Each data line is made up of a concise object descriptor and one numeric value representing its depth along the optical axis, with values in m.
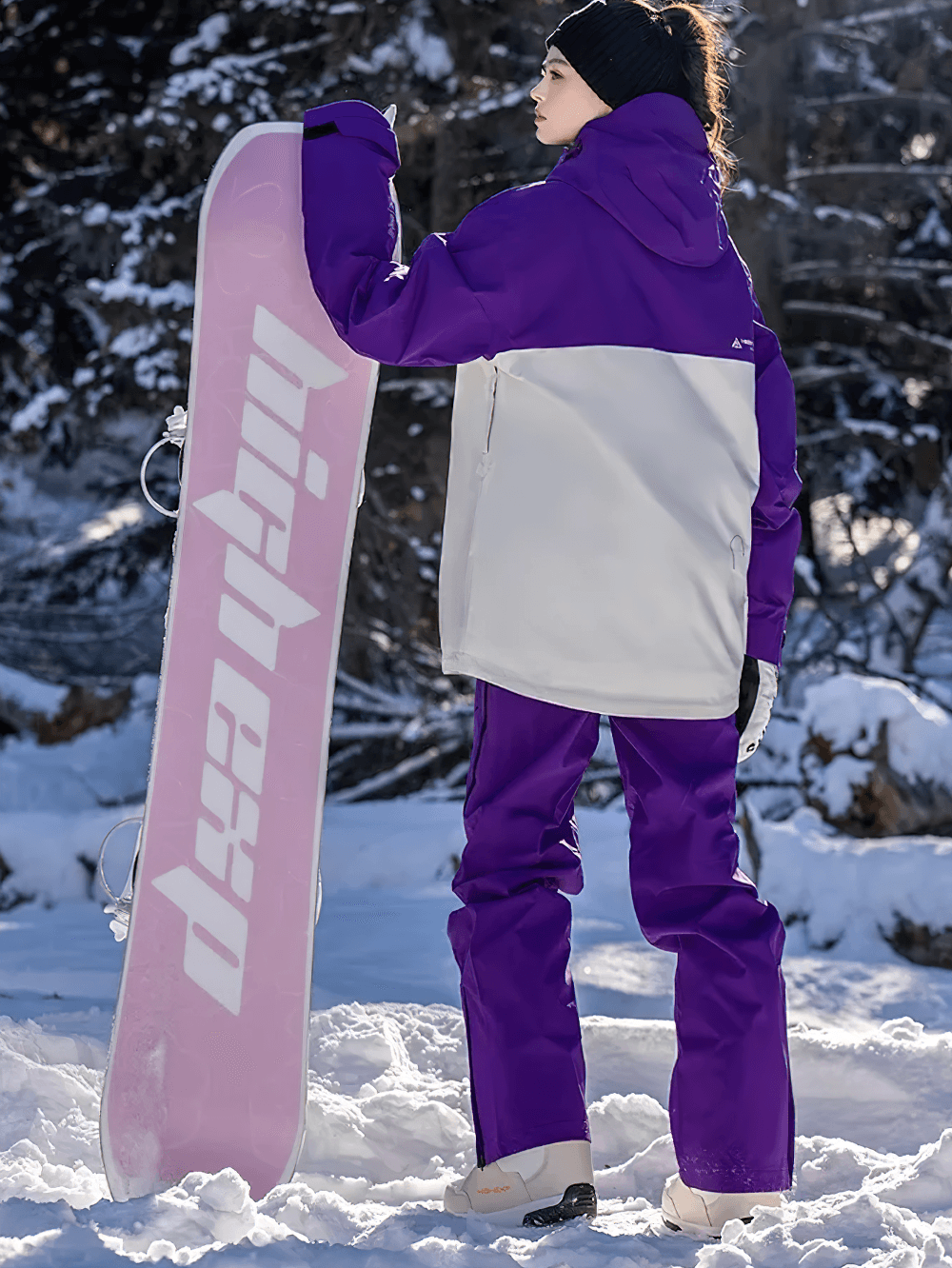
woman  5.83
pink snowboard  6.08
